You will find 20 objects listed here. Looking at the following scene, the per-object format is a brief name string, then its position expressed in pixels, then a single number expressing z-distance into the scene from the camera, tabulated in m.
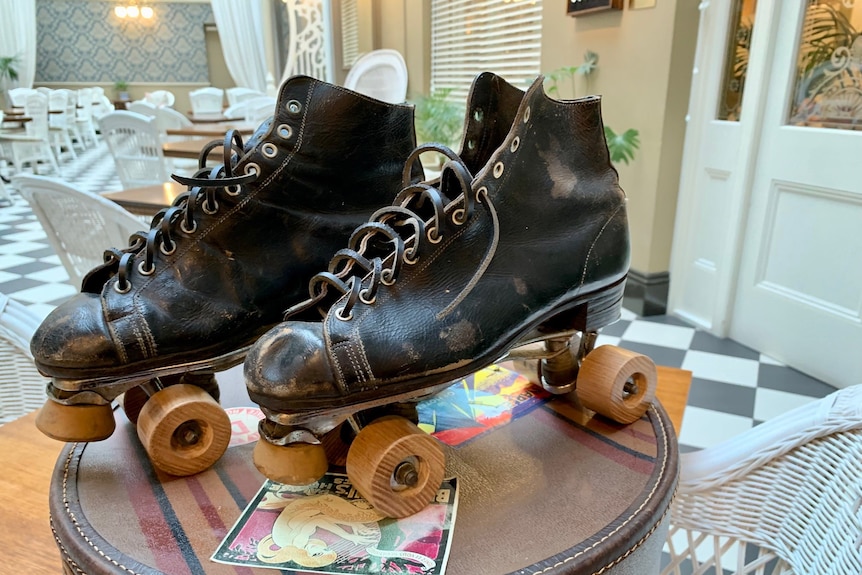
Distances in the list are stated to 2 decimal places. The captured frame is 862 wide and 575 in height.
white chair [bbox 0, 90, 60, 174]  6.26
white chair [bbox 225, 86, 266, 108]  6.55
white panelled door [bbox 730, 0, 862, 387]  1.74
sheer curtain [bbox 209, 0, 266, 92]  9.15
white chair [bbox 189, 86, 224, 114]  6.65
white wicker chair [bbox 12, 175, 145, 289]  1.33
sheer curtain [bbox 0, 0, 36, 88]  9.52
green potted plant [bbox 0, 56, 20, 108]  9.45
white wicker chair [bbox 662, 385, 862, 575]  0.57
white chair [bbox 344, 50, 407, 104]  3.60
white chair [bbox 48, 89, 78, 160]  7.66
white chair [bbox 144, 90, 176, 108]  9.05
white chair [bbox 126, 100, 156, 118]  4.03
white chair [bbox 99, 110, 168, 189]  2.87
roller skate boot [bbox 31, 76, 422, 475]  0.51
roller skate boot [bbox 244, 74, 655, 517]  0.45
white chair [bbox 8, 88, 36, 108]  8.15
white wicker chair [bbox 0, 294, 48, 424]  0.96
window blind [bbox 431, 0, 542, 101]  3.11
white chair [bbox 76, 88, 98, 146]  8.87
